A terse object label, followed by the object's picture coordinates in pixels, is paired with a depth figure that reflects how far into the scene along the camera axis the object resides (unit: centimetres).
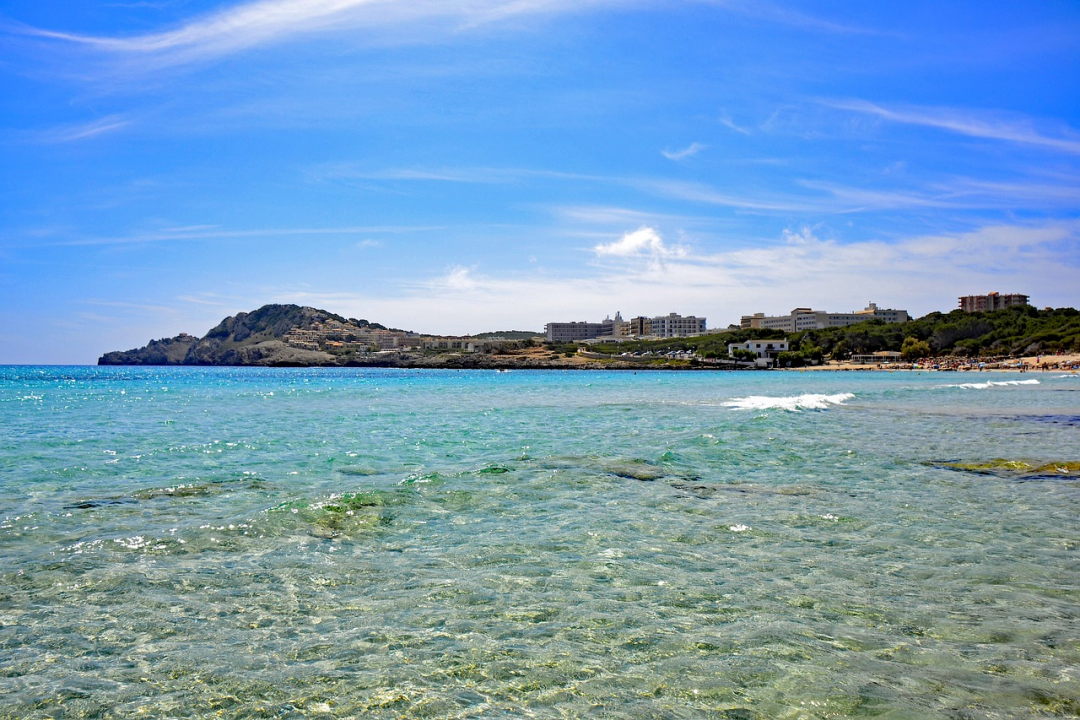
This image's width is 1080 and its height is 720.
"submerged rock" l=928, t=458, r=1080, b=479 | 1427
